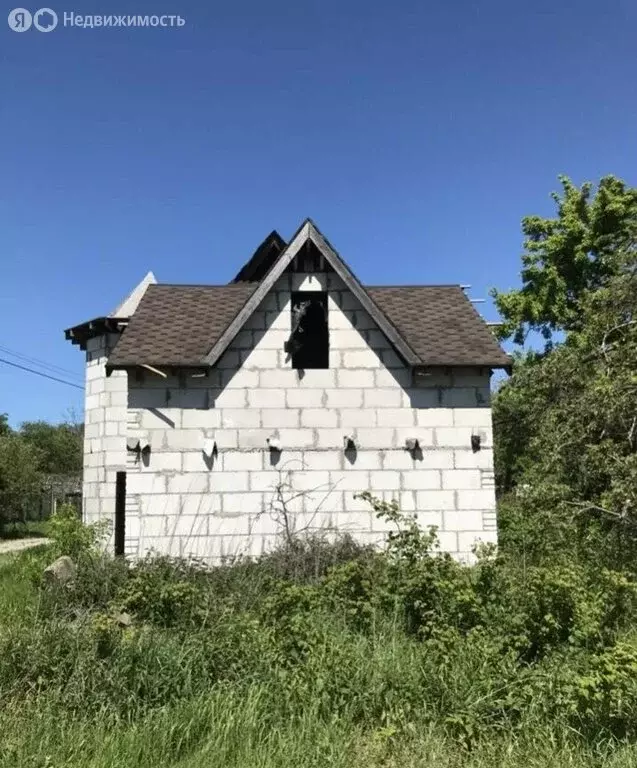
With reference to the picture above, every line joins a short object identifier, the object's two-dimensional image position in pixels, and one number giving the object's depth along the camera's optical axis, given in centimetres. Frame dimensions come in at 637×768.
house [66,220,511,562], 994
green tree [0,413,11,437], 3106
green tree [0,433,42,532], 2358
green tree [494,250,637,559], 989
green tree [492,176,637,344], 2150
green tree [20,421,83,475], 4022
